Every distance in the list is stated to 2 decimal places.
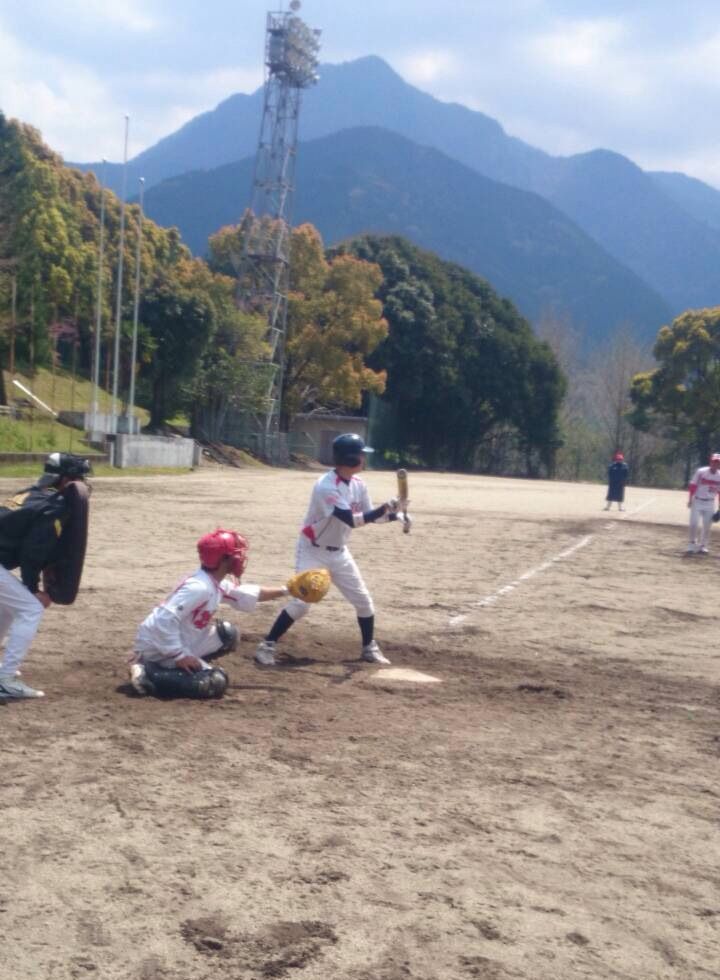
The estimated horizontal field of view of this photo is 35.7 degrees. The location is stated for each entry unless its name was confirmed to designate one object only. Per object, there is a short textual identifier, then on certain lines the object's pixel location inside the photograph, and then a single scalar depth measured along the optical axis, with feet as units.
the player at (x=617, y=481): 100.32
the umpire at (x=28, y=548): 21.56
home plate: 26.45
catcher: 22.71
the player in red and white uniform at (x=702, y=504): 63.72
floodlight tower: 174.50
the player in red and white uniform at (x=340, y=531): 27.20
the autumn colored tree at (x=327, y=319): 189.78
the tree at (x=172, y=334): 155.94
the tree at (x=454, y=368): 211.41
